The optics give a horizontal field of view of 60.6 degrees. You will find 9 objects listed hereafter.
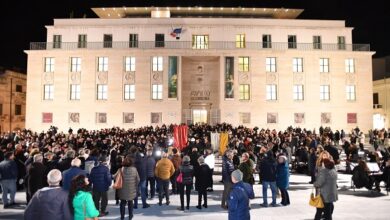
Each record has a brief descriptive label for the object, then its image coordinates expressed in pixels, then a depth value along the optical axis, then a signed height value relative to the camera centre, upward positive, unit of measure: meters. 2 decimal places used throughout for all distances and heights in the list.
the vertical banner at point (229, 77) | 38.66 +5.43
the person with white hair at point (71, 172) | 7.67 -1.13
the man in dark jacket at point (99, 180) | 9.38 -1.57
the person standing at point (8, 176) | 10.78 -1.68
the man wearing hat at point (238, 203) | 6.04 -1.43
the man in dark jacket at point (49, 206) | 4.50 -1.11
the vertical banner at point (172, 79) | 38.69 +5.24
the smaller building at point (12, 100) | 45.50 +3.51
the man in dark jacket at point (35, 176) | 9.09 -1.41
